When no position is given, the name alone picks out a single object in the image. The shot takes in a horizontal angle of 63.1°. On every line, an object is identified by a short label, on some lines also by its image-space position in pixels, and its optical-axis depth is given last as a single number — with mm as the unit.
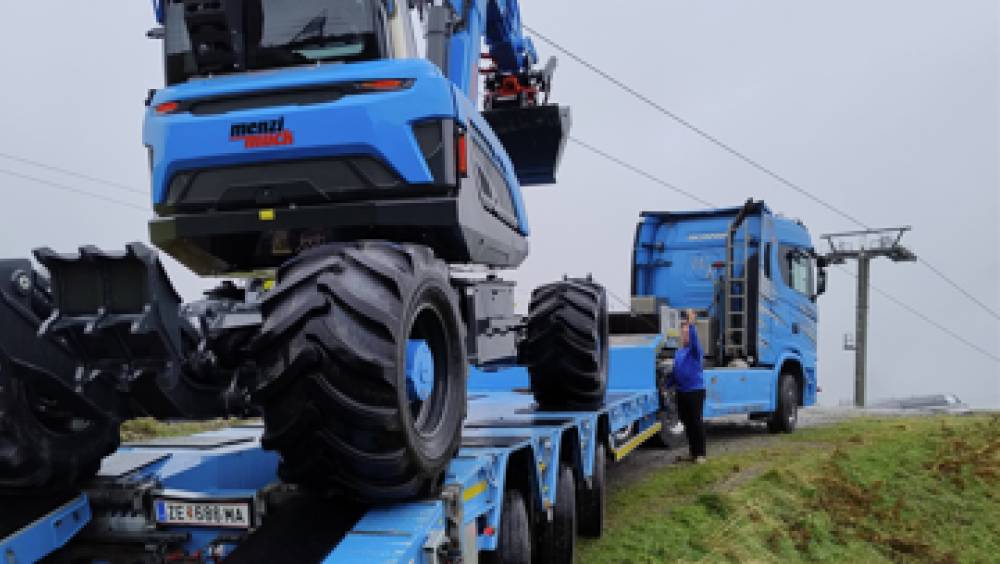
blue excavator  3295
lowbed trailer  3387
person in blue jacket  9734
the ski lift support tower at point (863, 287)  30703
